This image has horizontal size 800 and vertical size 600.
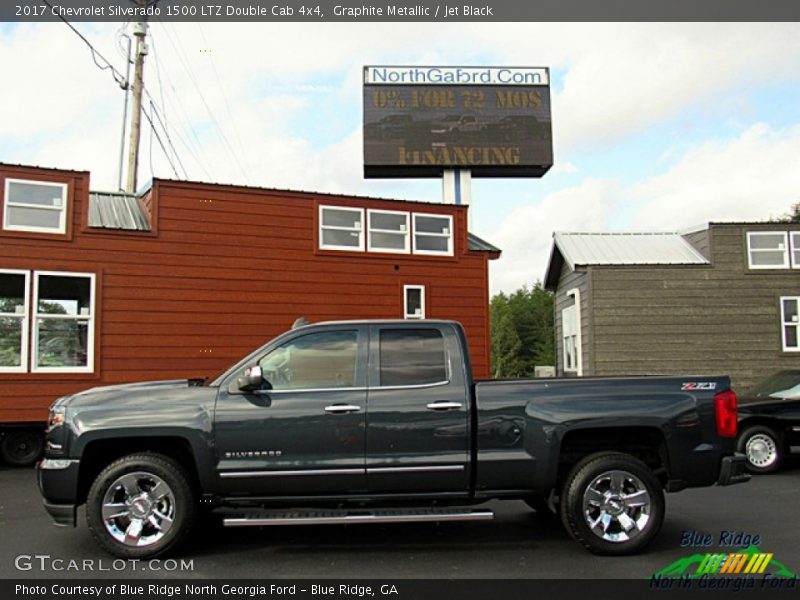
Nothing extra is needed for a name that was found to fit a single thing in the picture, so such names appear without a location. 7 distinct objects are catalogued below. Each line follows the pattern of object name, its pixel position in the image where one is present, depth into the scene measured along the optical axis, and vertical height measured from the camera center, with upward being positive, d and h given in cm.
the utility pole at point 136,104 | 1709 +649
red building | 1120 +158
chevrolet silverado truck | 550 -69
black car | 994 -108
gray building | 1797 +119
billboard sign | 2420 +812
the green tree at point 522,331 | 5547 +222
